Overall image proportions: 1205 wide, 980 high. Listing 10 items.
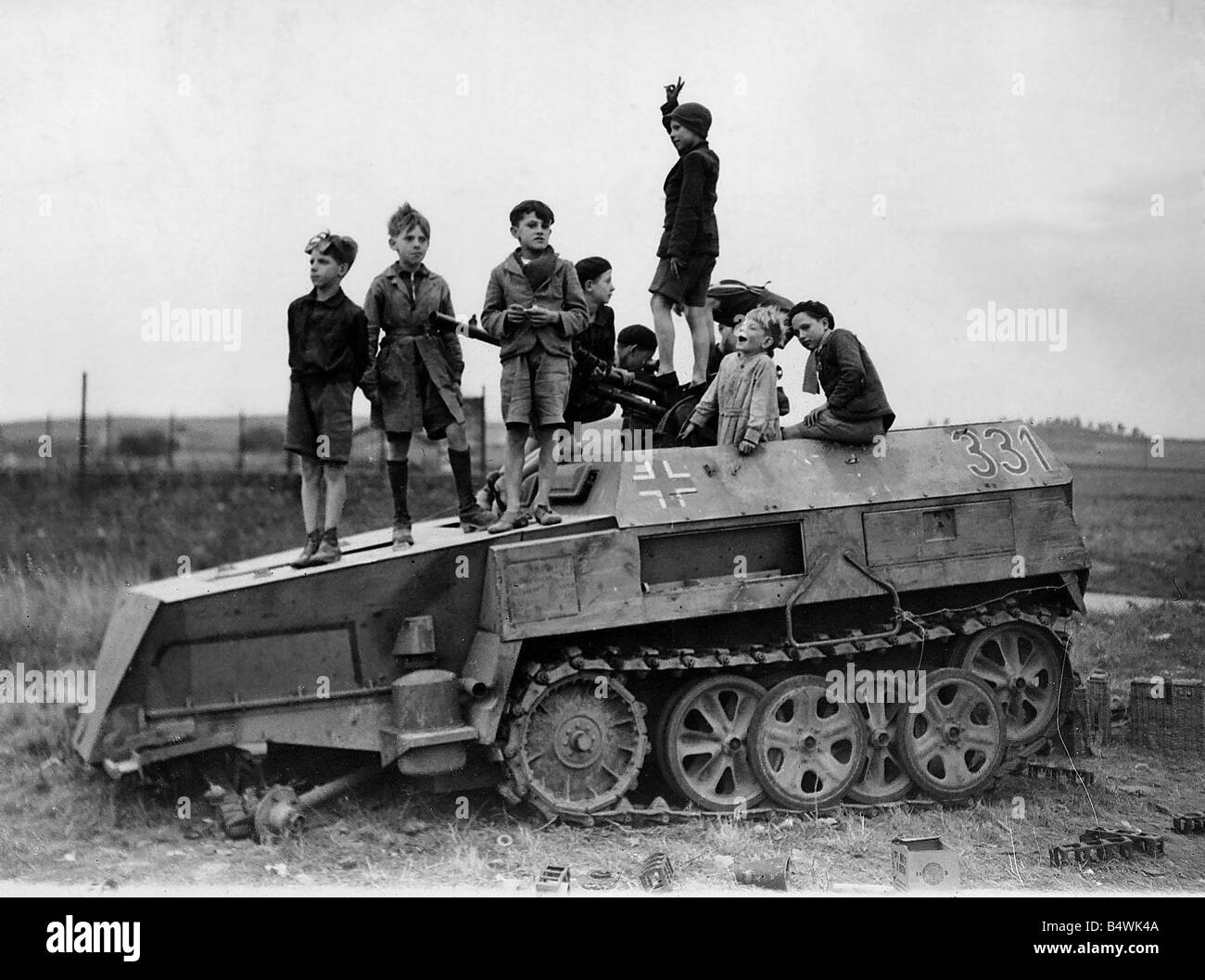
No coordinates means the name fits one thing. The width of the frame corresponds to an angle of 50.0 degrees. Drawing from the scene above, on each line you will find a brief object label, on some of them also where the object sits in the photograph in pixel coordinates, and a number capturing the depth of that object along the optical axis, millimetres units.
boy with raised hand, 8789
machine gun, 8742
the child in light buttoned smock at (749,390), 8023
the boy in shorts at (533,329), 7648
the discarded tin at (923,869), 6973
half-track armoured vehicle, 7109
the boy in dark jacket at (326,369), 7305
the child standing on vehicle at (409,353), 7715
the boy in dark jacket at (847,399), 8195
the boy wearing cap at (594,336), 8820
